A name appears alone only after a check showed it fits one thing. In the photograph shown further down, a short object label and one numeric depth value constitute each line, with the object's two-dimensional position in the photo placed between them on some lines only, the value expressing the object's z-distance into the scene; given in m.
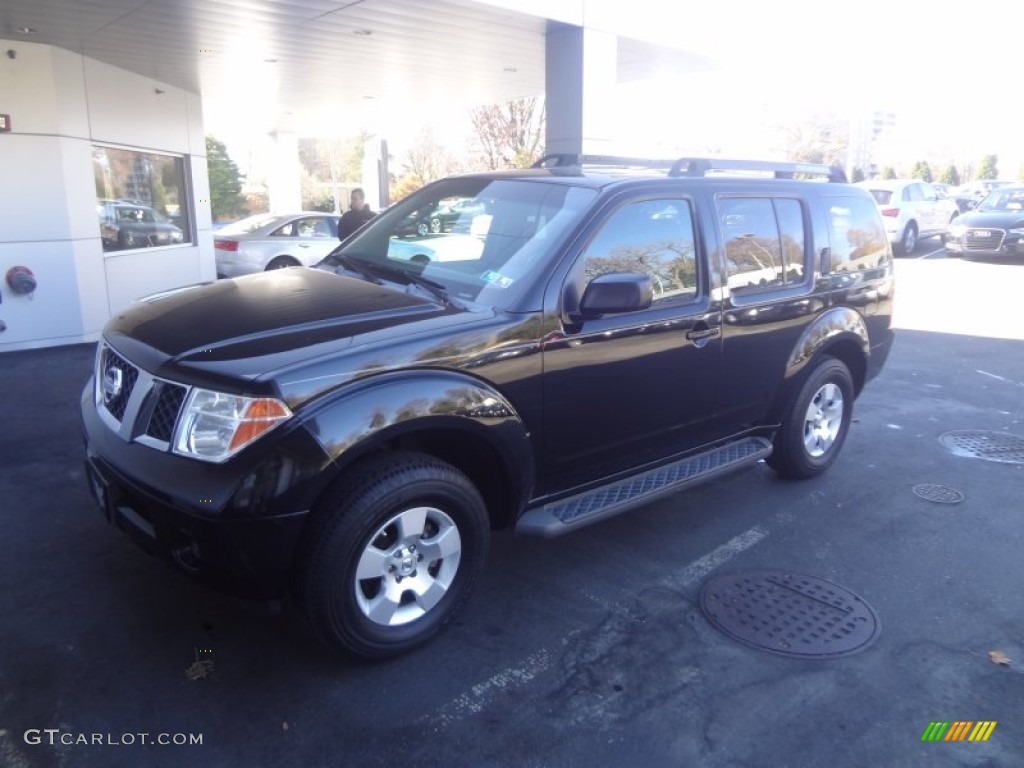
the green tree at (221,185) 38.39
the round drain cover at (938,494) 5.04
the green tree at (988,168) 50.31
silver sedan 13.13
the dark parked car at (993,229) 17.23
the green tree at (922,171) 45.66
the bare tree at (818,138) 49.41
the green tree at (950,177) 50.09
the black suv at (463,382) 2.79
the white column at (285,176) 23.75
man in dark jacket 10.52
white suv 18.92
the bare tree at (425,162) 34.78
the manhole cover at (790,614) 3.44
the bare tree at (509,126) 20.81
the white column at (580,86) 8.62
